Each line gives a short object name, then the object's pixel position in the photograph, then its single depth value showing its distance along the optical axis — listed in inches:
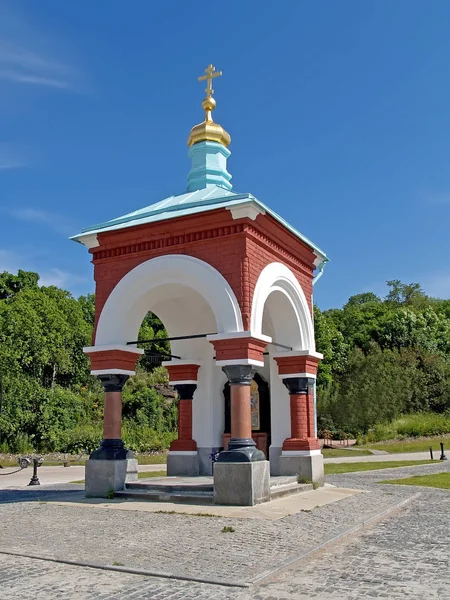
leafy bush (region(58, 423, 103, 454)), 1142.3
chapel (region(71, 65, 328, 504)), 425.1
